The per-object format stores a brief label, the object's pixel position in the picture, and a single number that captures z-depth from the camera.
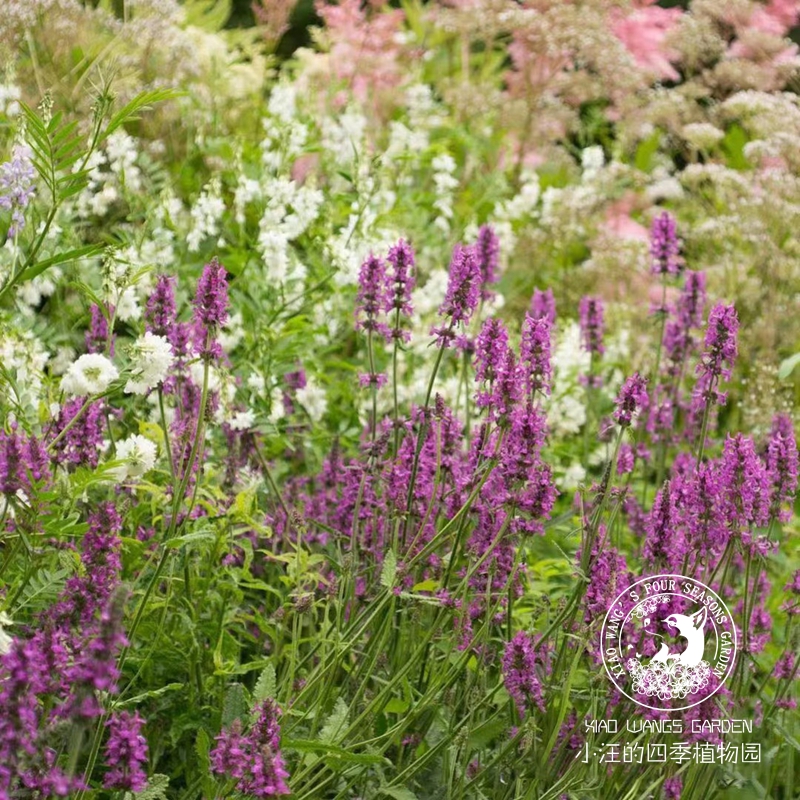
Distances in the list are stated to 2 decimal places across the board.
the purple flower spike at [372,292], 4.66
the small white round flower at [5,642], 2.98
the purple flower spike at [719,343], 4.43
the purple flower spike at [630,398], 3.94
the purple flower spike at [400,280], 4.56
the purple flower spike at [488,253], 5.91
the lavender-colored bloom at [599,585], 3.96
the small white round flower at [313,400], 6.40
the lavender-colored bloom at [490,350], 4.08
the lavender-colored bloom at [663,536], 4.03
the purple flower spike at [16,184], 4.37
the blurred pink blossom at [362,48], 12.30
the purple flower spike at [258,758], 2.88
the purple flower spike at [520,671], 3.76
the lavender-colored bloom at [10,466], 3.11
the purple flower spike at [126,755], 2.78
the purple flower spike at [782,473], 4.41
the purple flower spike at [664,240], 6.25
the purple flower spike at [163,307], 4.22
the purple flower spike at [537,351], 4.02
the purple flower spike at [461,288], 4.27
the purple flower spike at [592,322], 6.86
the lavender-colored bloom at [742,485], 4.09
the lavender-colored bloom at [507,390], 3.84
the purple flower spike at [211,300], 3.85
